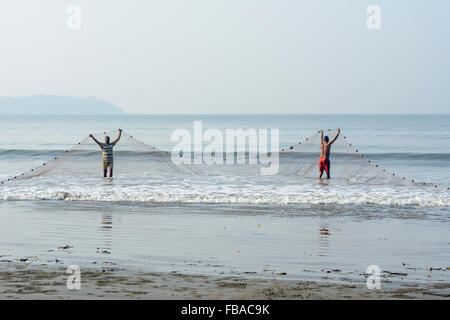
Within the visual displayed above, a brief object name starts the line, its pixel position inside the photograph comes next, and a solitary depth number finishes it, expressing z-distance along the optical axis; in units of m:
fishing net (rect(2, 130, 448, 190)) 21.14
